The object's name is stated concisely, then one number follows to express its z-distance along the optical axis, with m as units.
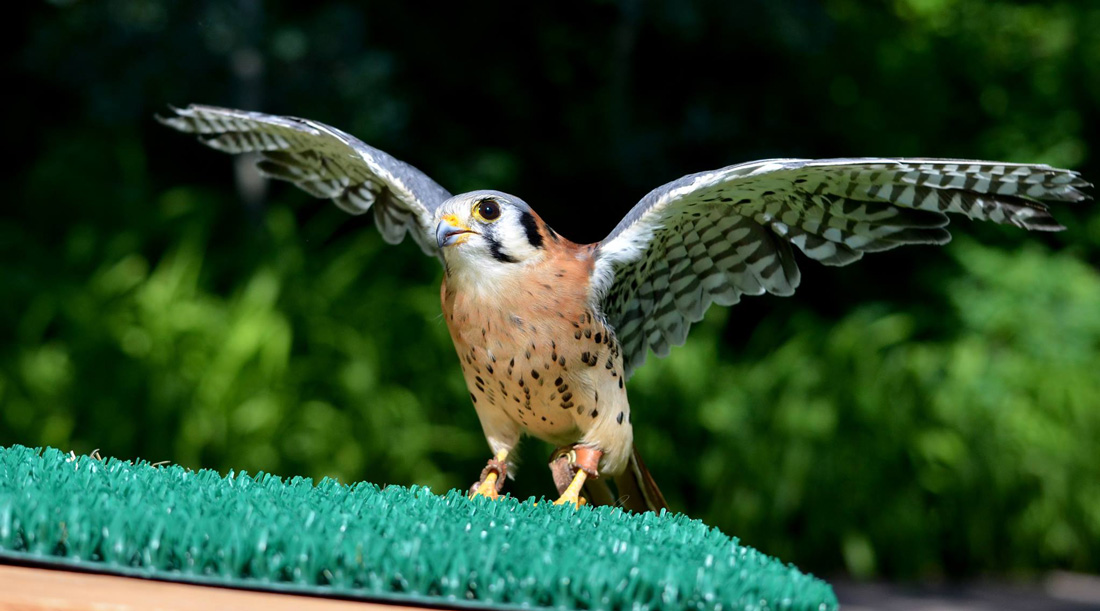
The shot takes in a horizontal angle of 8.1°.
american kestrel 3.12
